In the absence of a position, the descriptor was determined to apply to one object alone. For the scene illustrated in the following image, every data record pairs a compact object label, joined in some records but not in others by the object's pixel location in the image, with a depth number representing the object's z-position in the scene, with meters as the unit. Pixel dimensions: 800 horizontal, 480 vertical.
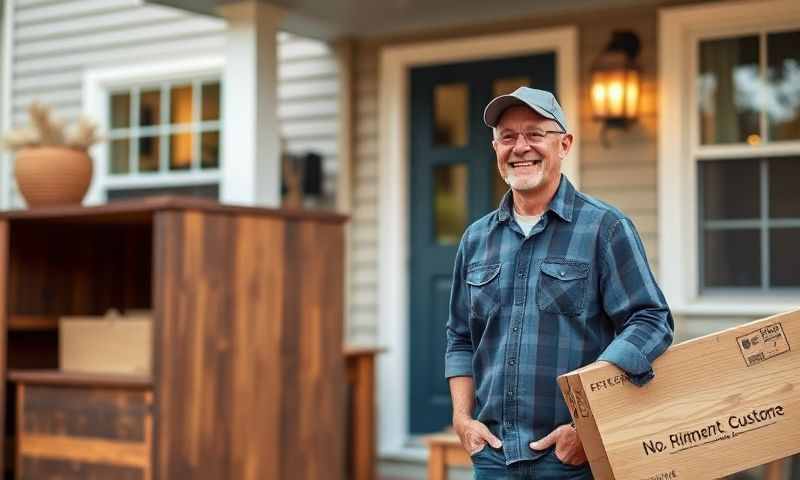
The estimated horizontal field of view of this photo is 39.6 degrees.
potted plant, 5.32
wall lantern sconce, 5.84
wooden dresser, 4.64
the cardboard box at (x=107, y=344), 4.97
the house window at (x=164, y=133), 7.46
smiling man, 2.58
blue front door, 6.48
